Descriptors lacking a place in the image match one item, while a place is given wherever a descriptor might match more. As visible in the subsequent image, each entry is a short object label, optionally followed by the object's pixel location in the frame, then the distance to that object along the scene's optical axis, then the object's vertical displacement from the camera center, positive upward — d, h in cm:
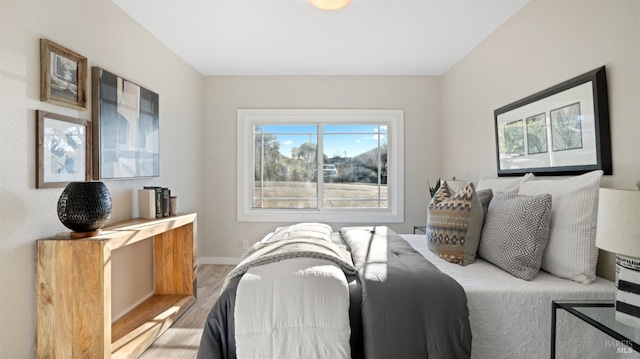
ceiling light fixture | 223 +127
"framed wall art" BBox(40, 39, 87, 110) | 183 +70
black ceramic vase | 180 -11
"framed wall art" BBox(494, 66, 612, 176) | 181 +33
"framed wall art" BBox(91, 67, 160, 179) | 226 +48
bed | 145 -55
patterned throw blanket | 169 -38
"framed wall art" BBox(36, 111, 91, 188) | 182 +24
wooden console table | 177 -61
